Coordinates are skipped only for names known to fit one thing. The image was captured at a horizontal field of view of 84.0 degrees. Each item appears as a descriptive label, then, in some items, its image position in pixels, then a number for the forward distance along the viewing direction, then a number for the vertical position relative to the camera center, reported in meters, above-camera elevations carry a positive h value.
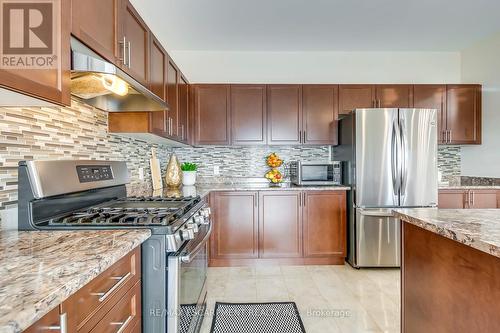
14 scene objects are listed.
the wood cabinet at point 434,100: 3.35 +0.79
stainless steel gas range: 1.14 -0.25
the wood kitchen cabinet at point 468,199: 3.08 -0.38
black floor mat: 1.88 -1.11
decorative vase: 2.99 -0.10
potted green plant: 3.24 -0.11
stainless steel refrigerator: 2.90 -0.09
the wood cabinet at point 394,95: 3.33 +0.84
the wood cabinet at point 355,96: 3.33 +0.83
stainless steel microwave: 3.22 -0.10
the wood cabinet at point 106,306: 0.65 -0.40
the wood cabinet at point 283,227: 3.05 -0.69
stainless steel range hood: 1.11 +0.41
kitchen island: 0.96 -0.44
